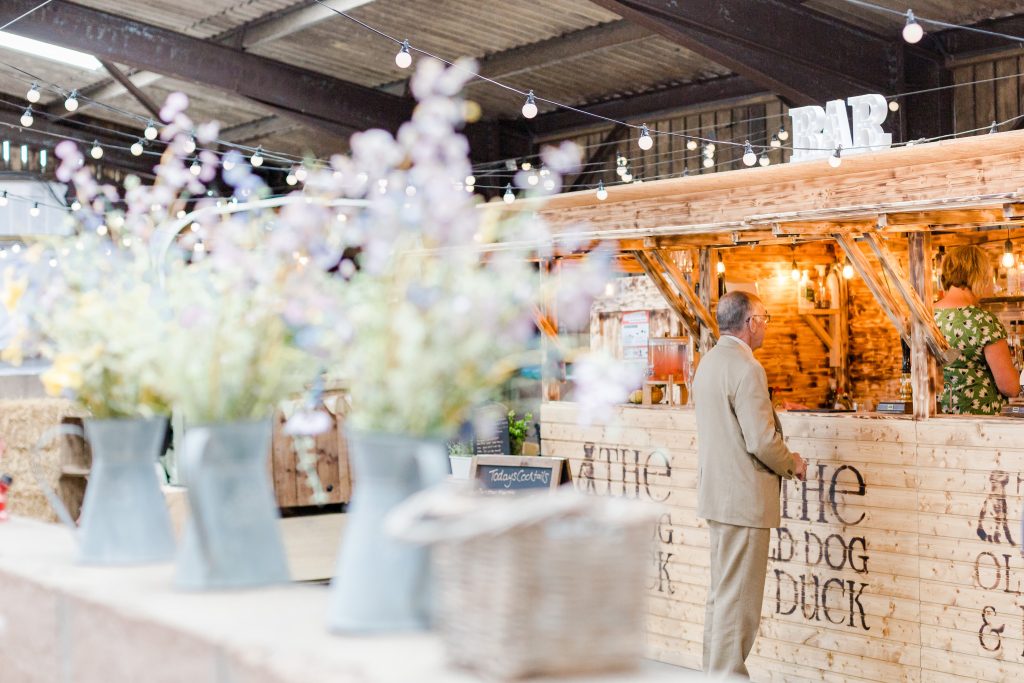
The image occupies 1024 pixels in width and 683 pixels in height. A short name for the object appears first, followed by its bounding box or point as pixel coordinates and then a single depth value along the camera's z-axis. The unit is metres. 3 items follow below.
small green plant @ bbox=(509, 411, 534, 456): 9.02
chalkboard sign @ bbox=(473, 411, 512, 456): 8.72
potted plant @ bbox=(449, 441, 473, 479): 7.87
